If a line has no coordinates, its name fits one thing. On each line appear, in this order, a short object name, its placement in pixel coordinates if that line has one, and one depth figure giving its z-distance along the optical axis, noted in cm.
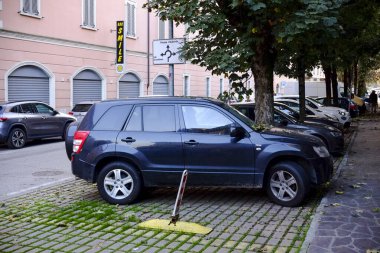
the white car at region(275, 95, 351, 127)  2017
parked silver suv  1542
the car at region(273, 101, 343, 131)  1414
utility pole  1095
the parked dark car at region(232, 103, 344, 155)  1138
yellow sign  2462
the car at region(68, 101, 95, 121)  1905
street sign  1112
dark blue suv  711
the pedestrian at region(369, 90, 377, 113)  3571
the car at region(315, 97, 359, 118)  2541
